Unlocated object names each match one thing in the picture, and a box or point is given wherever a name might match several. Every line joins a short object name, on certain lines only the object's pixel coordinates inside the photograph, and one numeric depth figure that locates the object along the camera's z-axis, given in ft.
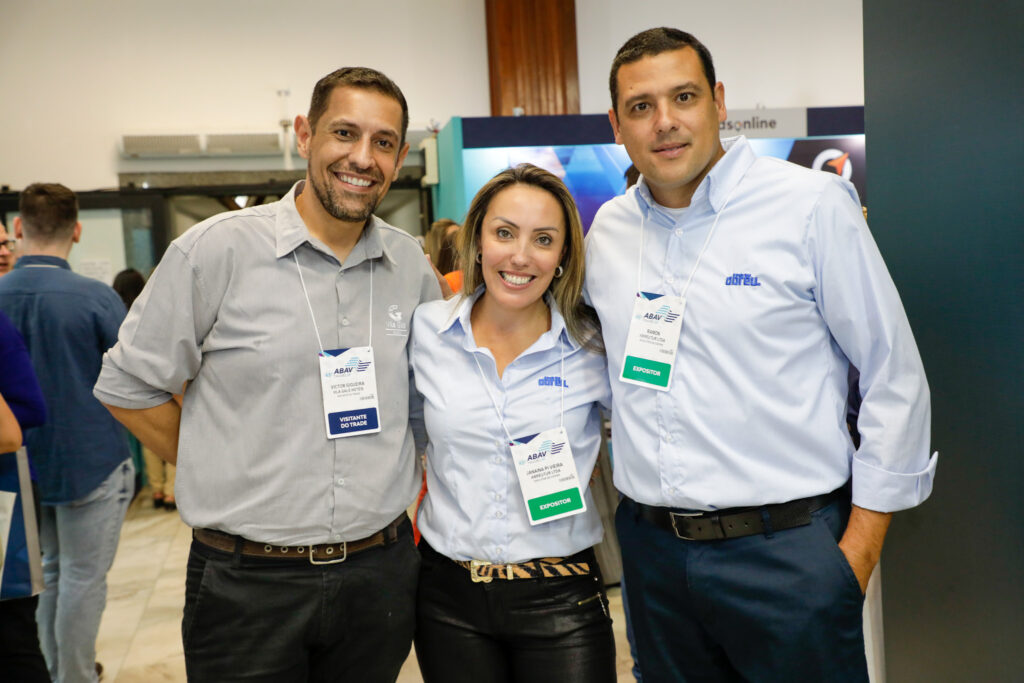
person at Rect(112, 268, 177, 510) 19.49
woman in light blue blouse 5.96
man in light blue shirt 5.27
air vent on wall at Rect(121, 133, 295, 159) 24.20
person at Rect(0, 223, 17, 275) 10.84
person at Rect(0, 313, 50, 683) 6.98
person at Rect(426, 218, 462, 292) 13.46
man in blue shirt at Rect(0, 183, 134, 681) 9.97
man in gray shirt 5.85
